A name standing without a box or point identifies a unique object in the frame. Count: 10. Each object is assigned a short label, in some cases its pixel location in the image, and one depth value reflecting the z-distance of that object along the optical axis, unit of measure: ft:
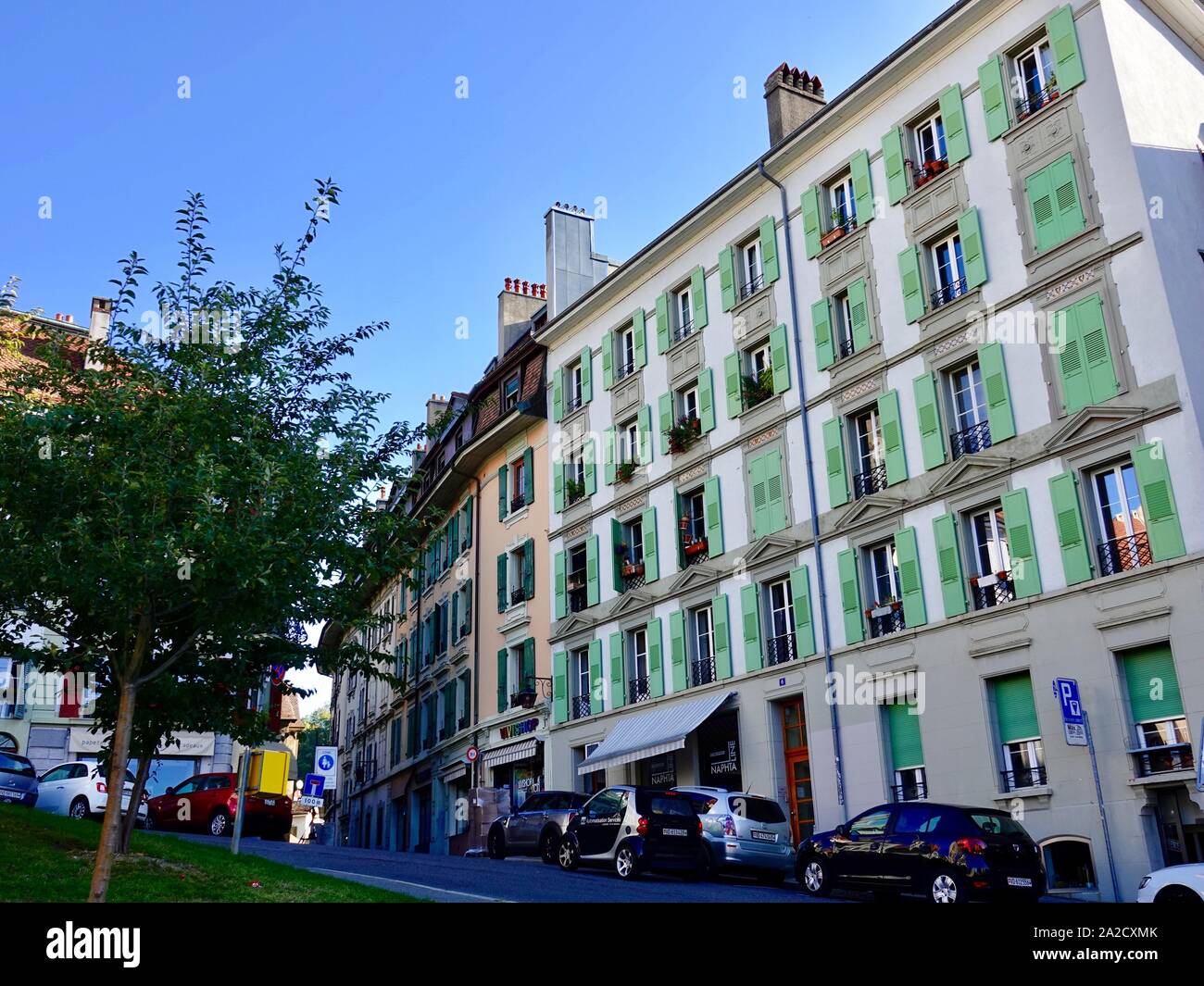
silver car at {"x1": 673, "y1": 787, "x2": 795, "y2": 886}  63.26
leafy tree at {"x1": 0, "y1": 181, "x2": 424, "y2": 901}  36.94
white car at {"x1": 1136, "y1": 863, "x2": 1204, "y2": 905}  42.22
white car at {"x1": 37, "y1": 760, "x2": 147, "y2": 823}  90.43
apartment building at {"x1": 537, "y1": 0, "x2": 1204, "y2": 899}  62.39
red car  93.97
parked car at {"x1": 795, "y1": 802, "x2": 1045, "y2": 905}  47.42
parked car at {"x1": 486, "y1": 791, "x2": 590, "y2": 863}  75.97
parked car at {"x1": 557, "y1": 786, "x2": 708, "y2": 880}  61.41
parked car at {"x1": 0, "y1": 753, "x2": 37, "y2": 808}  84.79
